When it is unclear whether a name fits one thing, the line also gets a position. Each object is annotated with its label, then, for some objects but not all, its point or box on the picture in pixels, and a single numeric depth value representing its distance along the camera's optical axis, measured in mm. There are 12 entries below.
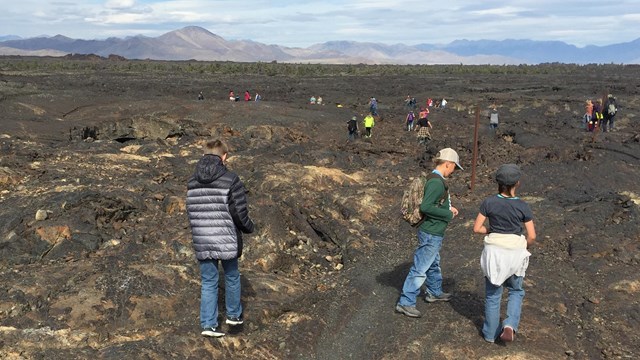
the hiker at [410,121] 23797
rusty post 11909
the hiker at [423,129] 19906
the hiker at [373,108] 29578
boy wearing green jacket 5363
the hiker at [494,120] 22922
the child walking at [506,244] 4758
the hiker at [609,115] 22086
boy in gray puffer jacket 4691
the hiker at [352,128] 21391
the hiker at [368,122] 21875
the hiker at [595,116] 22100
